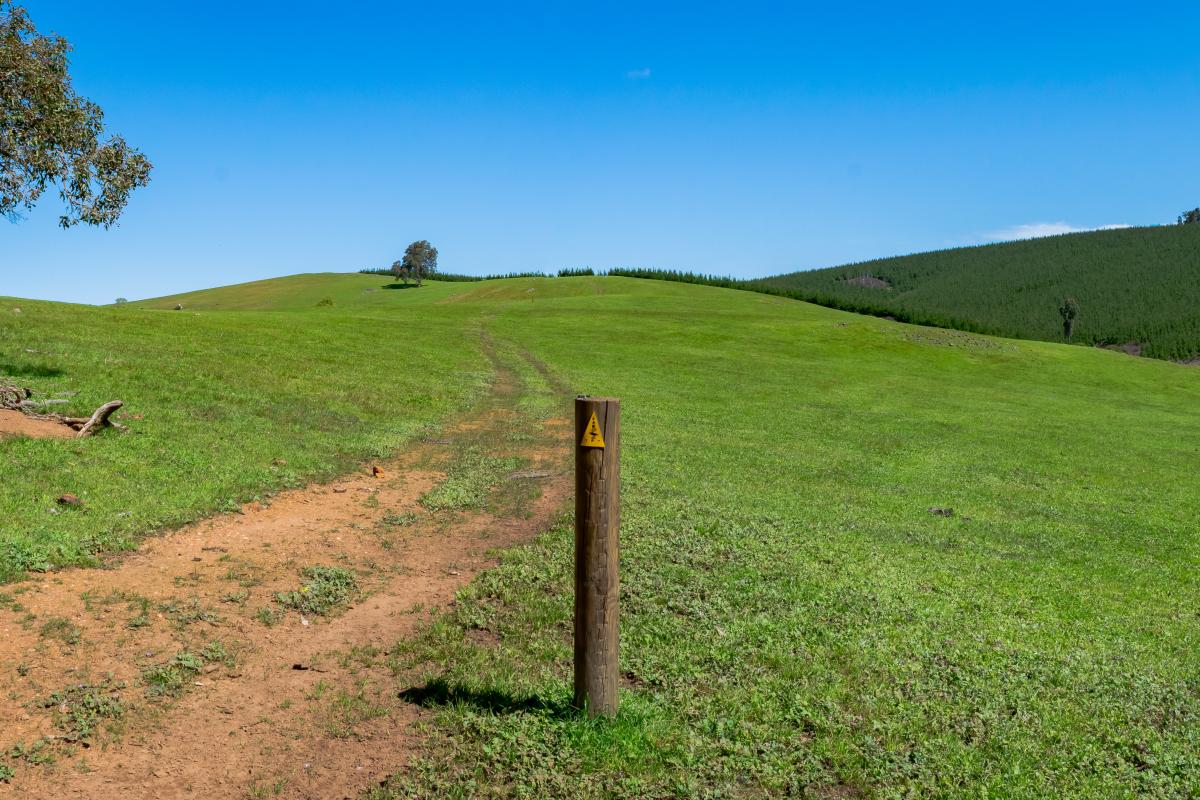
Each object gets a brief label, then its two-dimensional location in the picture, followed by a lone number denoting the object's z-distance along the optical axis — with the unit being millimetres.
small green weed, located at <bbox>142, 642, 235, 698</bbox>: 7371
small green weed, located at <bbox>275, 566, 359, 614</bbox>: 9672
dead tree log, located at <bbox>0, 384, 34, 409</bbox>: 17141
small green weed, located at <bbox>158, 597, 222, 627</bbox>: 8874
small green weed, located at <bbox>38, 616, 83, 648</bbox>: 8102
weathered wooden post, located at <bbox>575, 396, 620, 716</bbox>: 6594
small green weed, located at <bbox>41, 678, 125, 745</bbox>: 6594
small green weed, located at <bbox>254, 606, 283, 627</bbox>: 9078
